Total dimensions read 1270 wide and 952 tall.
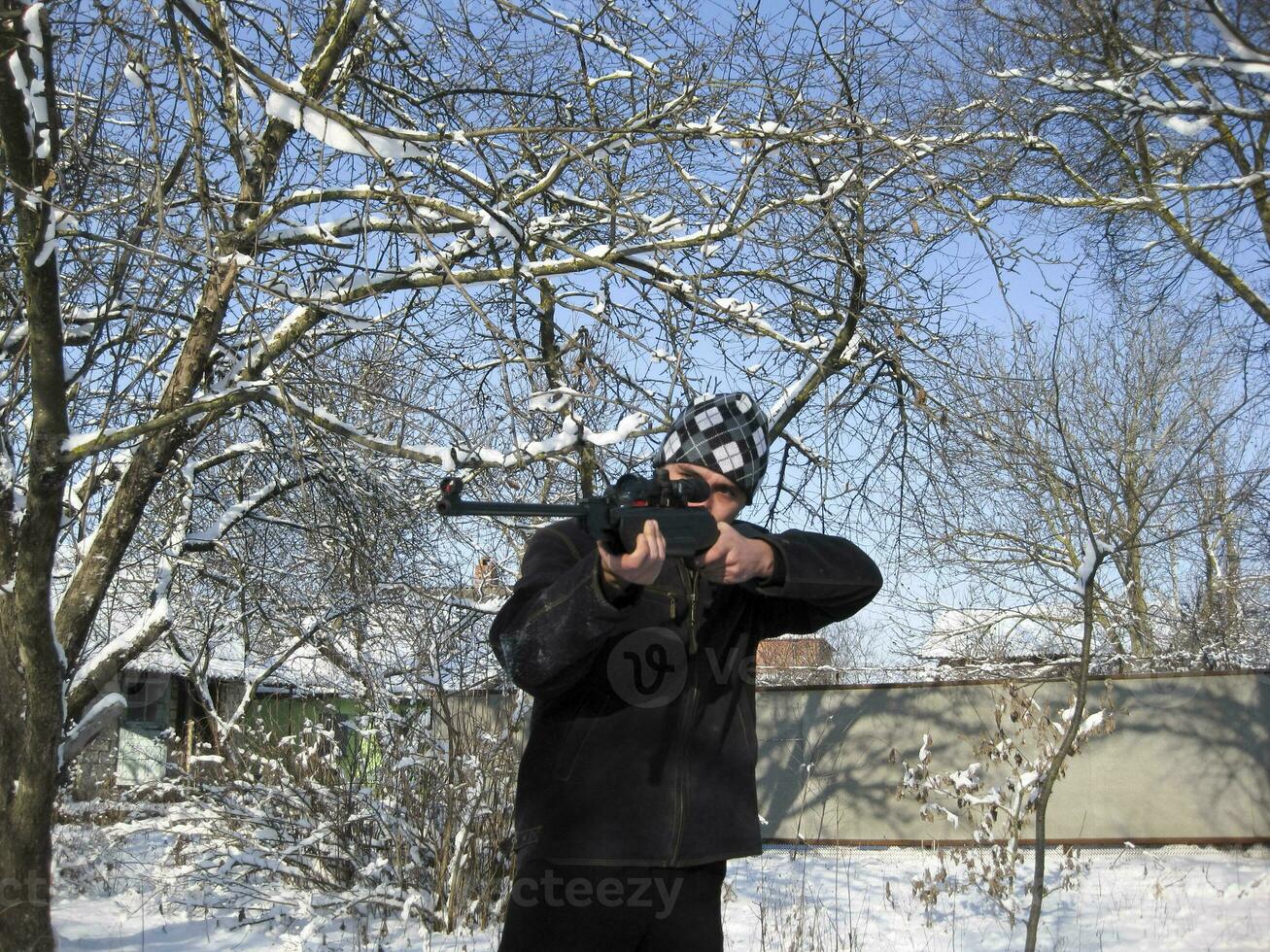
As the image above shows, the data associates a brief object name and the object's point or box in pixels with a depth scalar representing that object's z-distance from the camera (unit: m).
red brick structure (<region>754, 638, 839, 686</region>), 22.64
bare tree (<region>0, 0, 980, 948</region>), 3.30
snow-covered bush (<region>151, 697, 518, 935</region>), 5.26
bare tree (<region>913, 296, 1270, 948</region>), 3.64
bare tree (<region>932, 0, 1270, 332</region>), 6.37
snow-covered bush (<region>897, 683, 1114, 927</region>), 5.50
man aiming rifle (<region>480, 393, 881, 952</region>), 1.80
